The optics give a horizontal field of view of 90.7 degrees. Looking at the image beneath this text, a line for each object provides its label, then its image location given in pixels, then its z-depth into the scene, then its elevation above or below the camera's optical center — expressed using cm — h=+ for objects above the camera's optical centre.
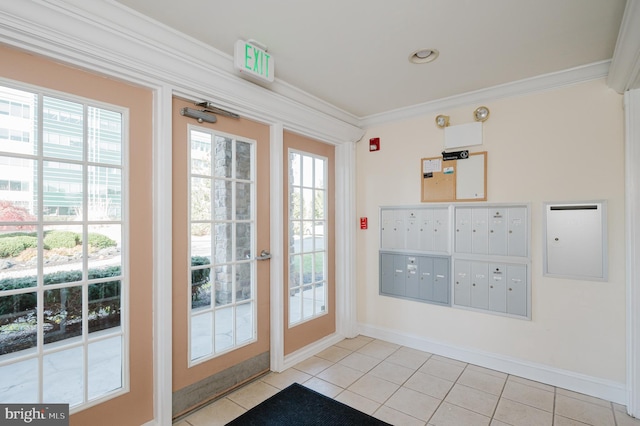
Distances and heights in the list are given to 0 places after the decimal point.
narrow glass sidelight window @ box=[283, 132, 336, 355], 295 -28
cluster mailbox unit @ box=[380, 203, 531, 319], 268 -40
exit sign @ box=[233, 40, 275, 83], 208 +104
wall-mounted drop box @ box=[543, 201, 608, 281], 235 -21
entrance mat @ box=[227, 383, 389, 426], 205 -135
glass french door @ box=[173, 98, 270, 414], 212 -25
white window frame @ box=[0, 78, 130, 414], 156 -34
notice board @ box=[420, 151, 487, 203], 286 +33
